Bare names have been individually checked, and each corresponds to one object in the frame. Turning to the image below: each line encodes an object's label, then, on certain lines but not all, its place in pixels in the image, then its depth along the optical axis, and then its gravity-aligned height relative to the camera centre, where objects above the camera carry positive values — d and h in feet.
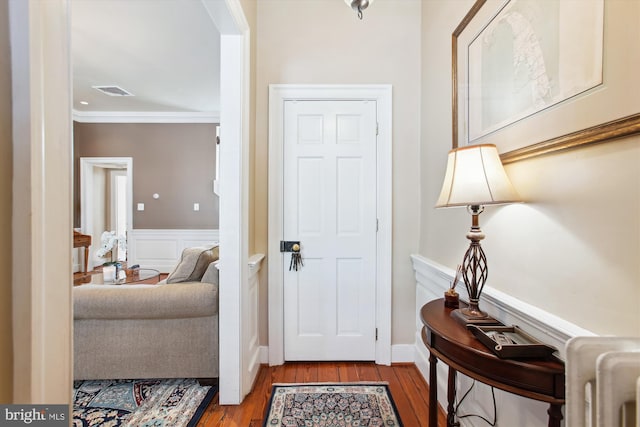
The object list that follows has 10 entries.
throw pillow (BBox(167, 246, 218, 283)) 6.26 -1.30
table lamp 3.25 +0.25
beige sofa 5.65 -2.53
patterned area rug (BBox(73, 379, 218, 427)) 5.06 -3.83
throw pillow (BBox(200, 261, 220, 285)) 5.94 -1.40
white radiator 1.68 -1.11
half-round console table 2.49 -1.57
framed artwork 2.33 +1.51
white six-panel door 6.85 -0.42
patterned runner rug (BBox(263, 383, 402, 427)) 5.05 -3.85
